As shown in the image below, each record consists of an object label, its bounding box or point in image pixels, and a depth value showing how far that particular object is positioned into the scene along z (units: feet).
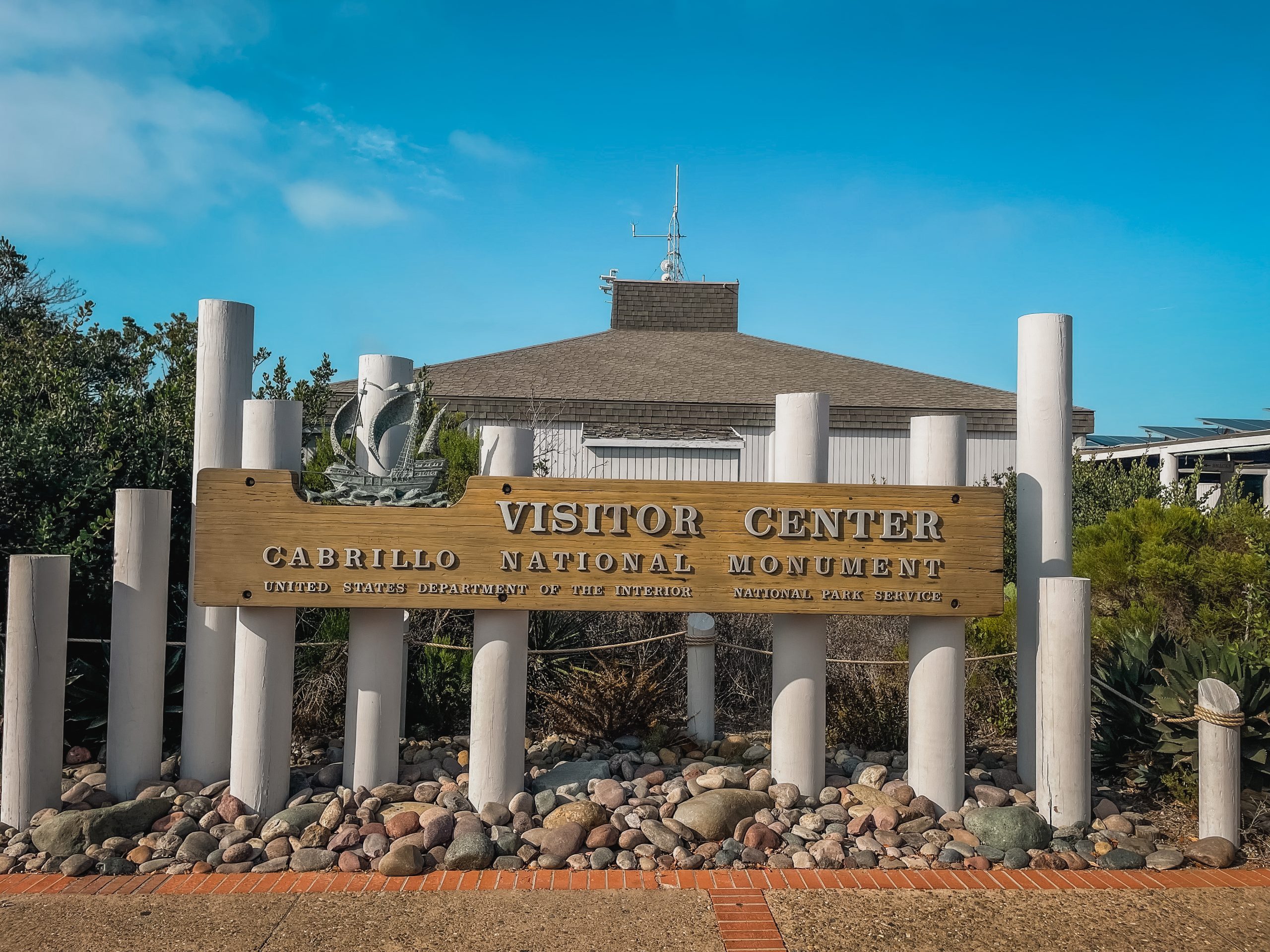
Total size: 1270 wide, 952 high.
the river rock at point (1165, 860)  16.47
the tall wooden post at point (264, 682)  18.24
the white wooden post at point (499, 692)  18.31
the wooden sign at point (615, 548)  18.08
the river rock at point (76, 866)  15.88
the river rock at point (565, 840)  16.57
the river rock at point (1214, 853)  16.51
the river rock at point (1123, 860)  16.52
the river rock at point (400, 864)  15.79
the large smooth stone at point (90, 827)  16.46
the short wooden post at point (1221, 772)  17.04
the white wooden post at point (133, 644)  18.81
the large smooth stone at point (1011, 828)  17.19
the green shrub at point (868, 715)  23.40
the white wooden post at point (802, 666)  19.04
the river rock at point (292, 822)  17.21
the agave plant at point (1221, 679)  18.49
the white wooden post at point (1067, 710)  17.95
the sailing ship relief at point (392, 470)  18.56
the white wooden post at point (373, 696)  18.61
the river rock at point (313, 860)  16.14
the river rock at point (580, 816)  17.43
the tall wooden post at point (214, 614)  19.35
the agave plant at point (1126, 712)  20.45
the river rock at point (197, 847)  16.31
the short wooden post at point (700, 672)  23.34
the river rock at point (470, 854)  16.21
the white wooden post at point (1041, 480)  19.58
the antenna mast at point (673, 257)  74.59
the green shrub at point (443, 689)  24.66
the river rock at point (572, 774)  19.89
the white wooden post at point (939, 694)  18.69
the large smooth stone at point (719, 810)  17.40
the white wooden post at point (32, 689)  17.49
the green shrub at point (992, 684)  25.71
